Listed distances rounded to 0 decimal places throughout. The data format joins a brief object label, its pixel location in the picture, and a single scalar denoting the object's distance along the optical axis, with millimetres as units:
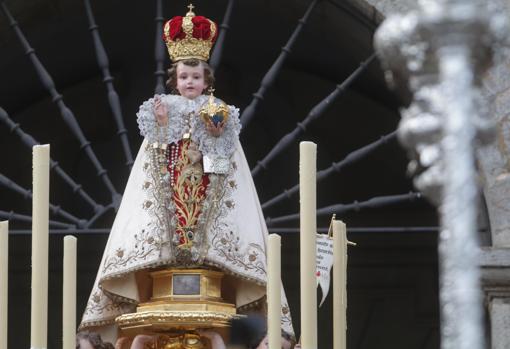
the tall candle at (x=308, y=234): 8008
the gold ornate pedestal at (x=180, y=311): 9945
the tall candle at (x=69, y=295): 8328
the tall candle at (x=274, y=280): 8086
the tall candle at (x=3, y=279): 8844
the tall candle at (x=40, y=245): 8086
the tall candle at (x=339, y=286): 9512
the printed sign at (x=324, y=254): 11992
